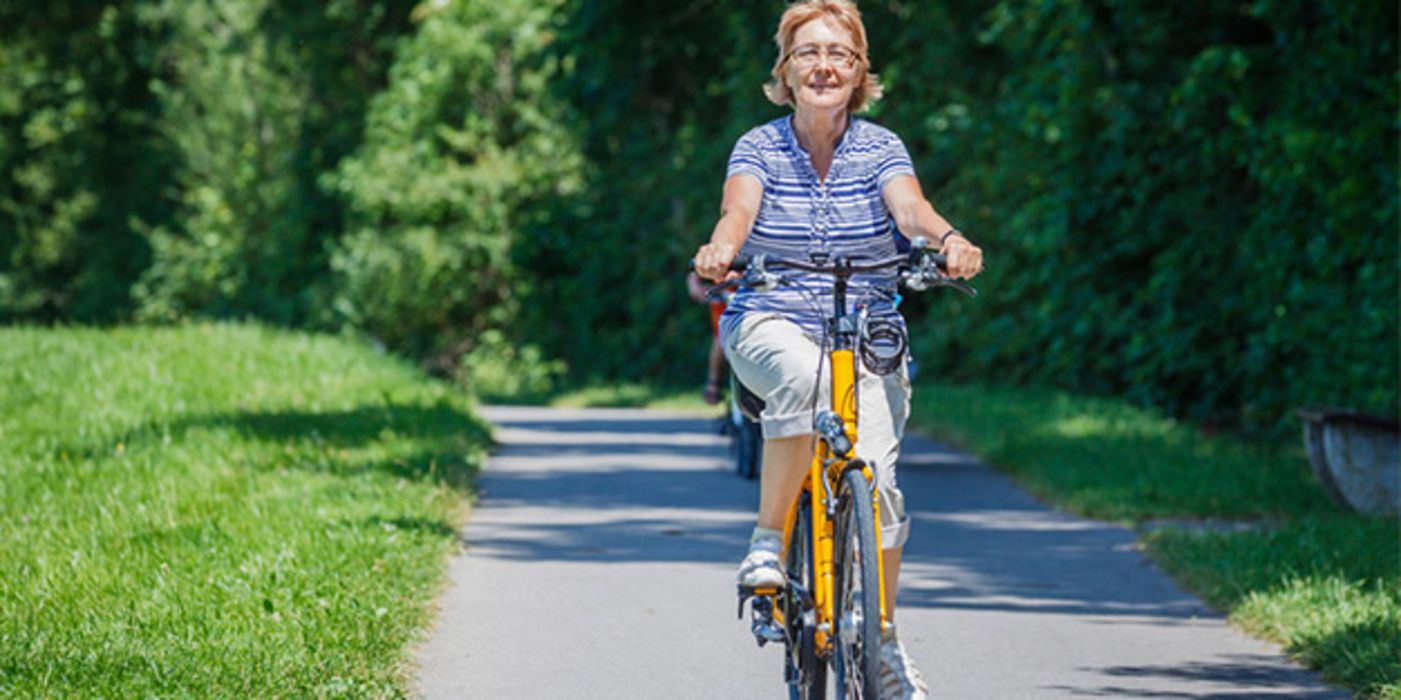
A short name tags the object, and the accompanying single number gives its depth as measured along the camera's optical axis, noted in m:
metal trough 20.01
